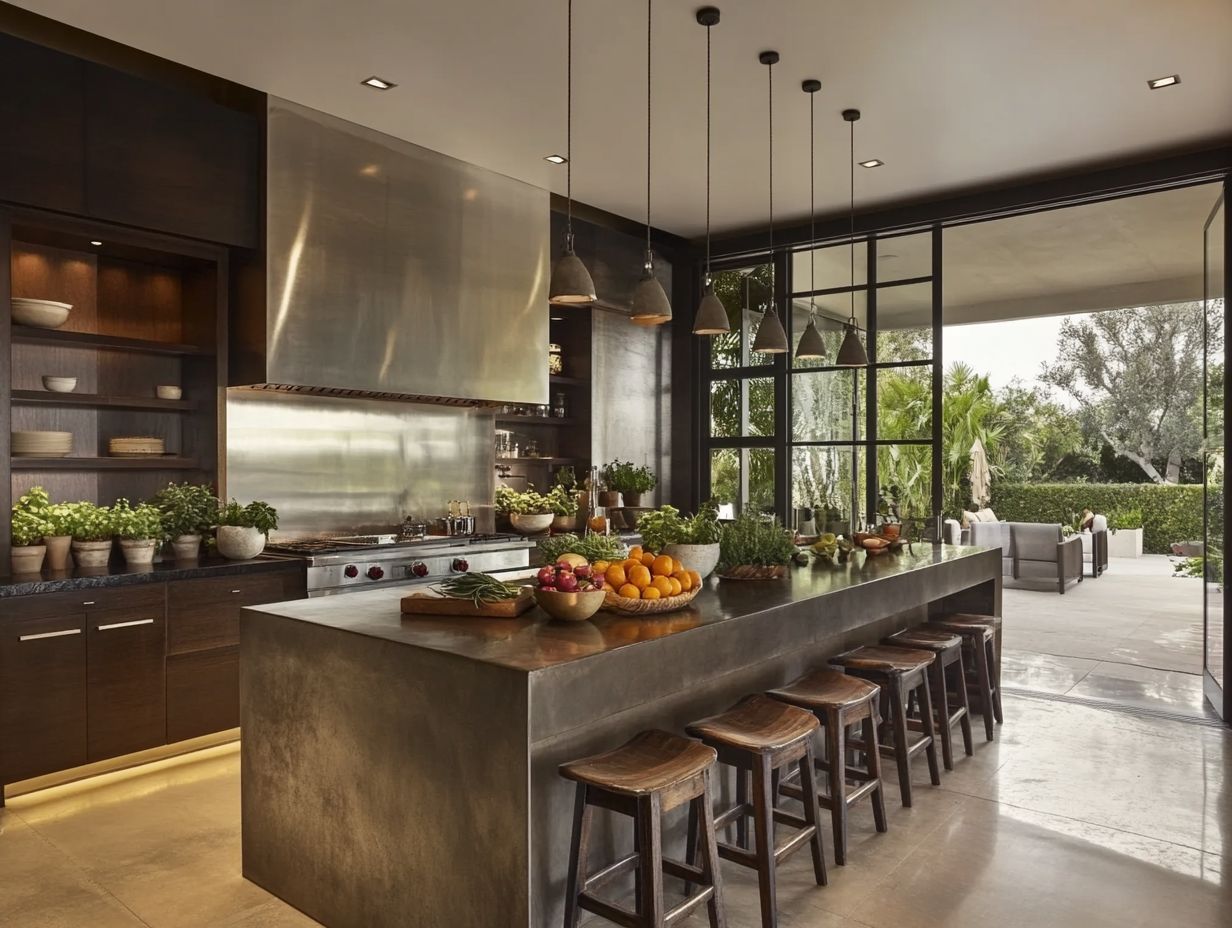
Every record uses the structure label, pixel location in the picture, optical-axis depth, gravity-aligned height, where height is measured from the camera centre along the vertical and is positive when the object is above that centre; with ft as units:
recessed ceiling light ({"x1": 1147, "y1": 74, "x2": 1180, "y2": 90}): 13.78 +5.82
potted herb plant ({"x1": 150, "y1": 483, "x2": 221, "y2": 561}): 14.21 -0.91
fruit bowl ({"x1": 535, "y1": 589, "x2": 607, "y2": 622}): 8.18 -1.35
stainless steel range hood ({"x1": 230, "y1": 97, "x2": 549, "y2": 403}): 15.24 +3.53
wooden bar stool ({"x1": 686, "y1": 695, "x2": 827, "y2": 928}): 8.18 -2.87
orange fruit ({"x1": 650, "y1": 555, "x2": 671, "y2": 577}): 8.98 -1.12
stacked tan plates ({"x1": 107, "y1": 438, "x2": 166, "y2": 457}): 14.23 +0.19
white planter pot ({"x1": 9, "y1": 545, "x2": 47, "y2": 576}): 12.17 -1.38
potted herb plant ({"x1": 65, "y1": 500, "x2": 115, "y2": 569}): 12.87 -1.10
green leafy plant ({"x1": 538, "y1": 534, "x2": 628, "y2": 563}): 10.19 -1.03
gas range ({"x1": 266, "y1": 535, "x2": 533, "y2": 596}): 14.76 -1.82
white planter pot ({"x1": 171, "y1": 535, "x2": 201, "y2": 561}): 14.21 -1.42
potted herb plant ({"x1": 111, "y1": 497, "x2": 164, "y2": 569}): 13.17 -1.08
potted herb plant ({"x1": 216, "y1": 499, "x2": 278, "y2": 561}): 14.20 -1.12
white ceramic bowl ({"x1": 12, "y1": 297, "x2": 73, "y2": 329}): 12.89 +2.14
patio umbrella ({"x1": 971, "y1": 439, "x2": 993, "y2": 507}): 44.34 -0.94
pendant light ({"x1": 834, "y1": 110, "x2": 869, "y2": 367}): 15.64 +1.86
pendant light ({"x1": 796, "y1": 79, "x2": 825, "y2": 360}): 14.19 +2.11
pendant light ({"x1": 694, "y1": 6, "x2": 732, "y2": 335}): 13.29 +2.09
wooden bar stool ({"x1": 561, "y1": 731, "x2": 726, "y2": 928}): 7.00 -2.83
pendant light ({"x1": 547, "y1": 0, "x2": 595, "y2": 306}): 10.99 +2.18
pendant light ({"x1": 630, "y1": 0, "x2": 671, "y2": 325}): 11.95 +2.11
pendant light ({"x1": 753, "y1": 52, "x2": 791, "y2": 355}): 14.38 +1.94
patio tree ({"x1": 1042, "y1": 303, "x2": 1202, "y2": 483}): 52.16 +4.67
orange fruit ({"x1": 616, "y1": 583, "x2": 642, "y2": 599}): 8.55 -1.29
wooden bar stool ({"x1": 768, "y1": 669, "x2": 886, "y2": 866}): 9.73 -3.00
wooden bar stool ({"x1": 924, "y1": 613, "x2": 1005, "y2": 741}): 14.32 -3.25
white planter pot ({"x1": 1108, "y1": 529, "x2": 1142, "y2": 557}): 45.14 -4.47
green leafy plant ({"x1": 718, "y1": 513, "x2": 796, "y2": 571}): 11.30 -1.13
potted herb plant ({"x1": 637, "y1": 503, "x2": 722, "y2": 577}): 10.84 -1.02
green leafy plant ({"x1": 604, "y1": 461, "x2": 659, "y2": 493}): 21.99 -0.54
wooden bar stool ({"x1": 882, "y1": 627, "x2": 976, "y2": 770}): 12.93 -3.22
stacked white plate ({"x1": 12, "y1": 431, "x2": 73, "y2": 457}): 12.94 +0.22
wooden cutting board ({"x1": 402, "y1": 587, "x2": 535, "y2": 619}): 8.50 -1.44
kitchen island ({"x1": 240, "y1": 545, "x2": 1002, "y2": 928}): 6.82 -2.41
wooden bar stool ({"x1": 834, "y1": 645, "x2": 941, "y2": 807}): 11.45 -3.03
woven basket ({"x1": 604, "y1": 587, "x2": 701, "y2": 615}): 8.51 -1.42
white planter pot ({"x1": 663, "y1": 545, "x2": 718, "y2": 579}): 10.80 -1.20
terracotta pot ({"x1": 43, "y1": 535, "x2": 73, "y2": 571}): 12.65 -1.31
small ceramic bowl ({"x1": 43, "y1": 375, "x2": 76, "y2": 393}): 13.28 +1.12
